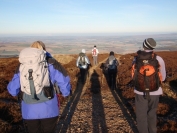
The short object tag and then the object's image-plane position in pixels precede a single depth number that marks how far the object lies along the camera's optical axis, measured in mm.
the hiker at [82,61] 6969
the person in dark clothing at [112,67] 6597
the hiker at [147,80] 2502
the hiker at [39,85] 1838
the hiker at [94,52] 12184
